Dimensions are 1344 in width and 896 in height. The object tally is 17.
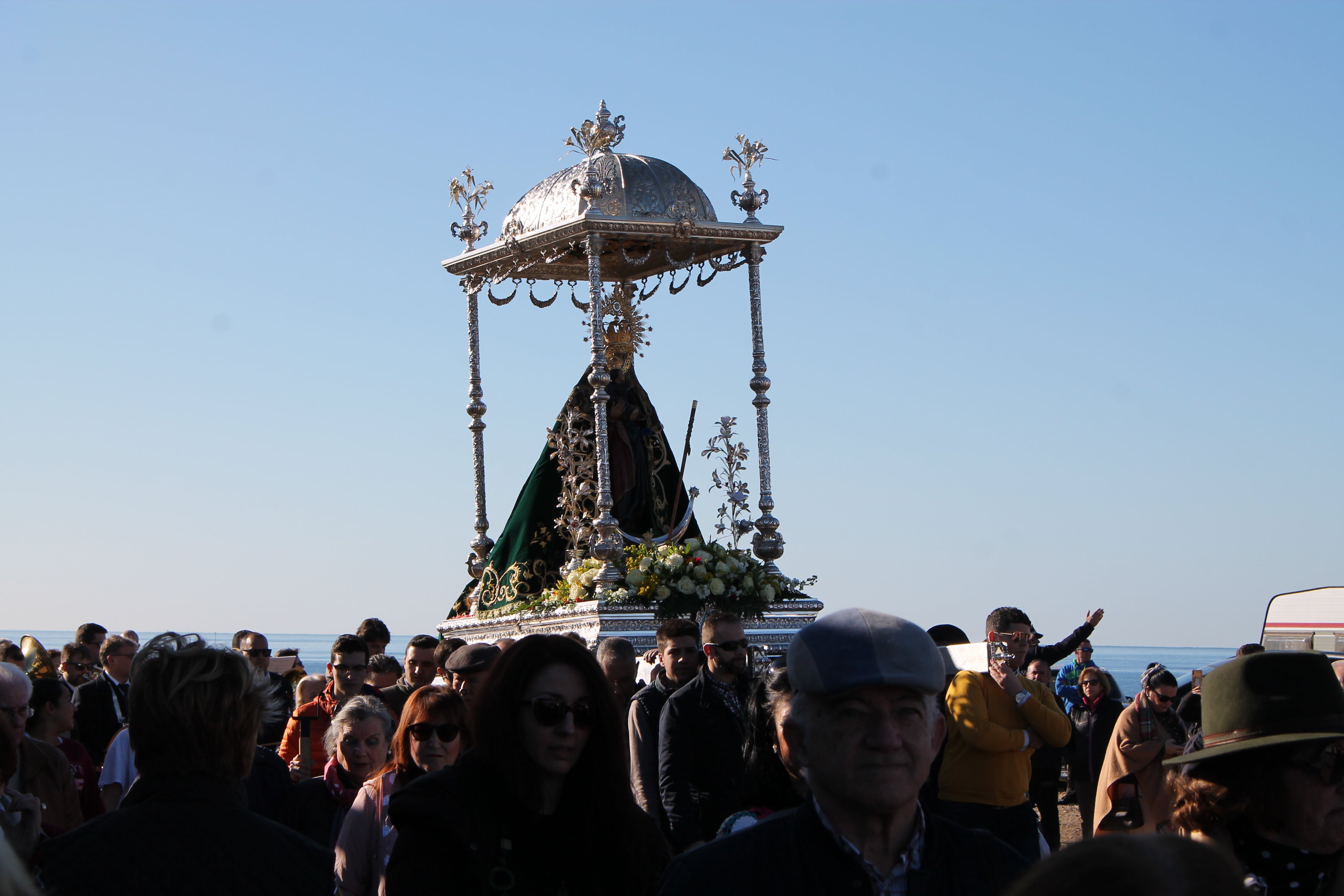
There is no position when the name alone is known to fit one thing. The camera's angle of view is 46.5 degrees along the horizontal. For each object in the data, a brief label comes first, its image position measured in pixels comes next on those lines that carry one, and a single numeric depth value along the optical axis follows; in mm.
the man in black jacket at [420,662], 9422
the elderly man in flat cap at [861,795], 2850
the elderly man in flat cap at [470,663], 6750
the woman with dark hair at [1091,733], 11008
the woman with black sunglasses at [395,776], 5258
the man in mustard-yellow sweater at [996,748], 7242
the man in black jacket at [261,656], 10164
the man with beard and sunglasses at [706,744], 7020
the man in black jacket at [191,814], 3582
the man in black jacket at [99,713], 9711
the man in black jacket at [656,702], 7441
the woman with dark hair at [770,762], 4812
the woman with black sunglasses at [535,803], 3883
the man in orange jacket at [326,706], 8023
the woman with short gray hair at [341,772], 6180
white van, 16906
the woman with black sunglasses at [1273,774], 3379
